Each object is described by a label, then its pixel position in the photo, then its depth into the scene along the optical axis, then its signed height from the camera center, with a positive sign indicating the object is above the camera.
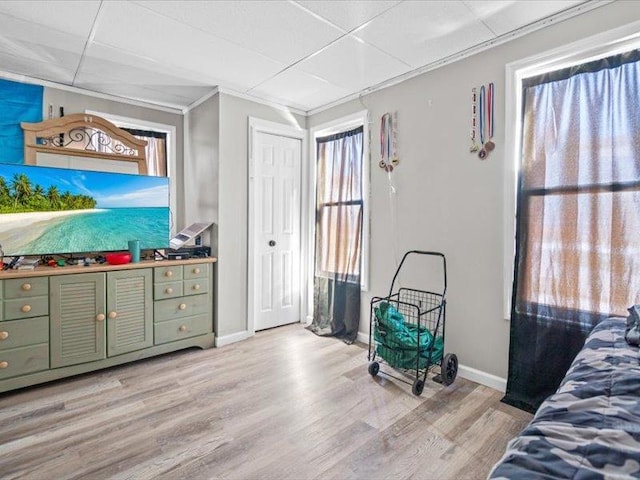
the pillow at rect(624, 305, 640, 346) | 1.48 -0.41
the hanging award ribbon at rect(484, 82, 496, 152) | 2.58 +0.85
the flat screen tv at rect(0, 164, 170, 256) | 2.78 +0.17
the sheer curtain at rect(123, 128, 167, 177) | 3.80 +0.89
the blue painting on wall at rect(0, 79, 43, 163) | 2.98 +1.01
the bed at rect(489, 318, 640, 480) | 0.76 -0.50
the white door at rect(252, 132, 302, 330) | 3.88 +0.02
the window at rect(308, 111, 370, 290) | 3.50 +0.66
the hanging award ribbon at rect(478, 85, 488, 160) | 2.62 +0.84
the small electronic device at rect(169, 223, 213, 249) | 3.45 -0.04
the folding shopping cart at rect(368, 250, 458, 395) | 2.59 -0.83
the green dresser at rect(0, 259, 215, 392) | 2.52 -0.70
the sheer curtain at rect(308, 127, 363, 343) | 3.63 -0.03
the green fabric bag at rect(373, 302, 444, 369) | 2.59 -0.81
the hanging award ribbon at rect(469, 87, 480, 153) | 2.66 +0.87
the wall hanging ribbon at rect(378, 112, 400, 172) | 3.23 +0.86
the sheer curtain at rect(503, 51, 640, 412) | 2.03 +0.12
